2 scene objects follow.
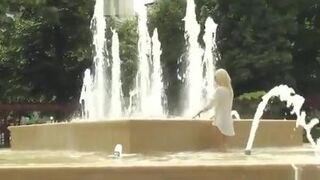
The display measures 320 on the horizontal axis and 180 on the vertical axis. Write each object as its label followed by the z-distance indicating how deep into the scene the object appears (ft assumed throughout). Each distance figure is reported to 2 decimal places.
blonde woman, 30.48
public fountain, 18.63
